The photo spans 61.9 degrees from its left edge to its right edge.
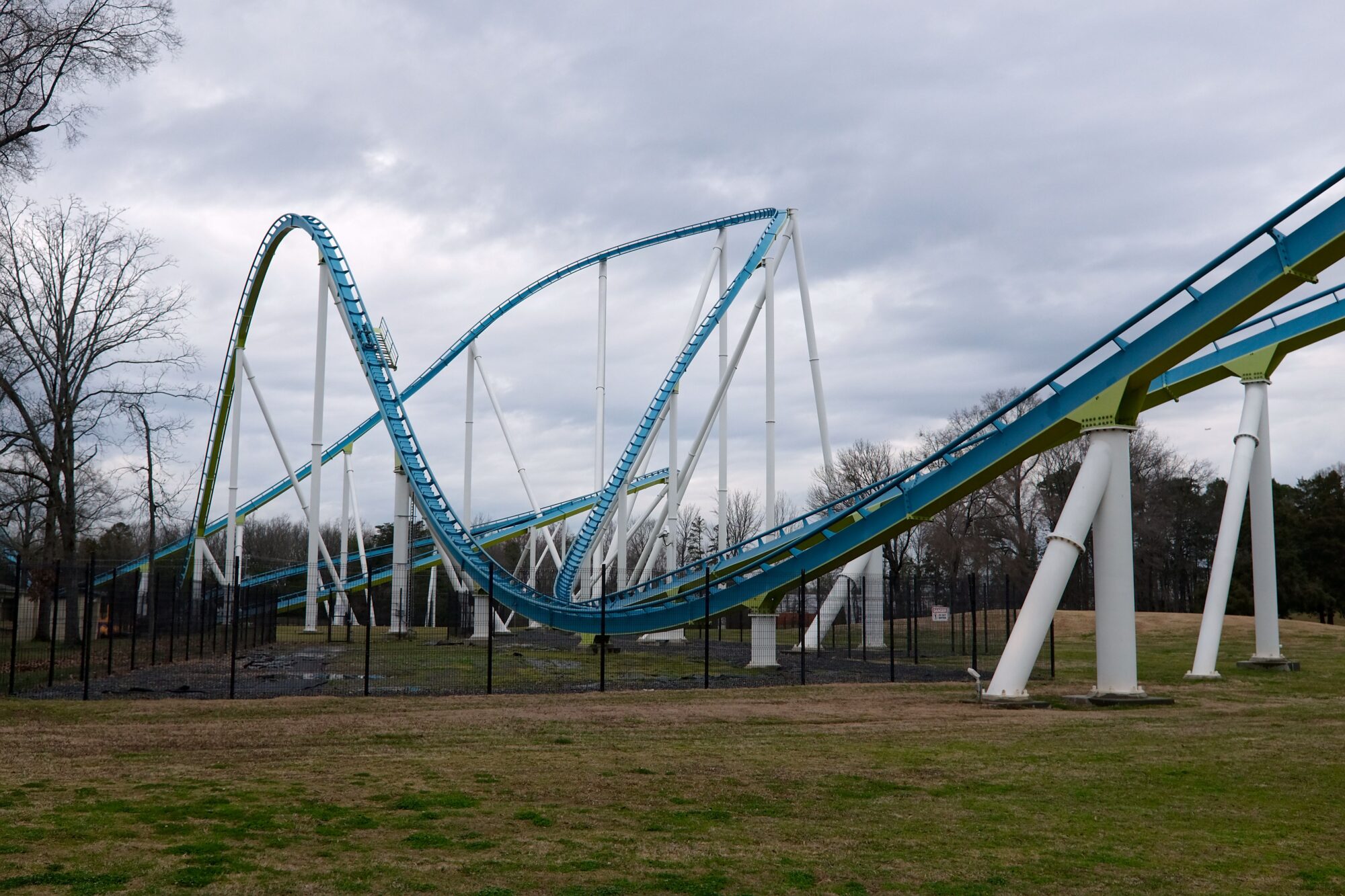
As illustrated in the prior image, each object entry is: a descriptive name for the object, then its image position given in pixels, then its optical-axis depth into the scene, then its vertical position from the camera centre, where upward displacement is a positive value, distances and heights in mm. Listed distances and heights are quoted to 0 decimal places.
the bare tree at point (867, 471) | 56250 +5128
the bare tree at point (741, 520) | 74688 +3545
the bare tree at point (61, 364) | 27500 +5348
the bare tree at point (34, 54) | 13148 +6253
